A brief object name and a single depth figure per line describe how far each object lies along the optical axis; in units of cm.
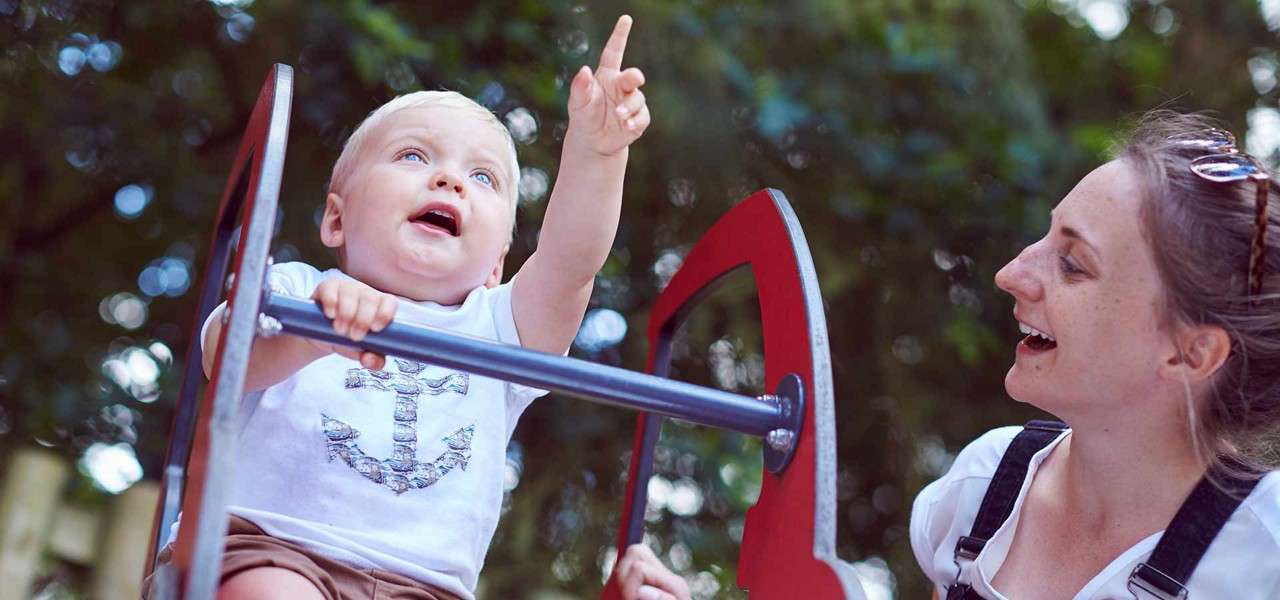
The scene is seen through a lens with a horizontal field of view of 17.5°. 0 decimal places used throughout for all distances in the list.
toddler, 275
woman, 283
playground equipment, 247
